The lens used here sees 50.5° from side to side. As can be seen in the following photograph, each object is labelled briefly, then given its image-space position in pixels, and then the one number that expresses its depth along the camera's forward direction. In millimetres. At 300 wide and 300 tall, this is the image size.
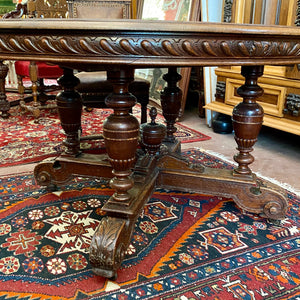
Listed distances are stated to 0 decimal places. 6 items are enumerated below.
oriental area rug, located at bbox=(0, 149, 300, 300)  973
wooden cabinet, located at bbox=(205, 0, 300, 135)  2188
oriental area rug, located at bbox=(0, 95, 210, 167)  2266
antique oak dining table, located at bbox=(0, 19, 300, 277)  814
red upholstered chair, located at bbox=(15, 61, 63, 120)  3068
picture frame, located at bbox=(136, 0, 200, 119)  3215
